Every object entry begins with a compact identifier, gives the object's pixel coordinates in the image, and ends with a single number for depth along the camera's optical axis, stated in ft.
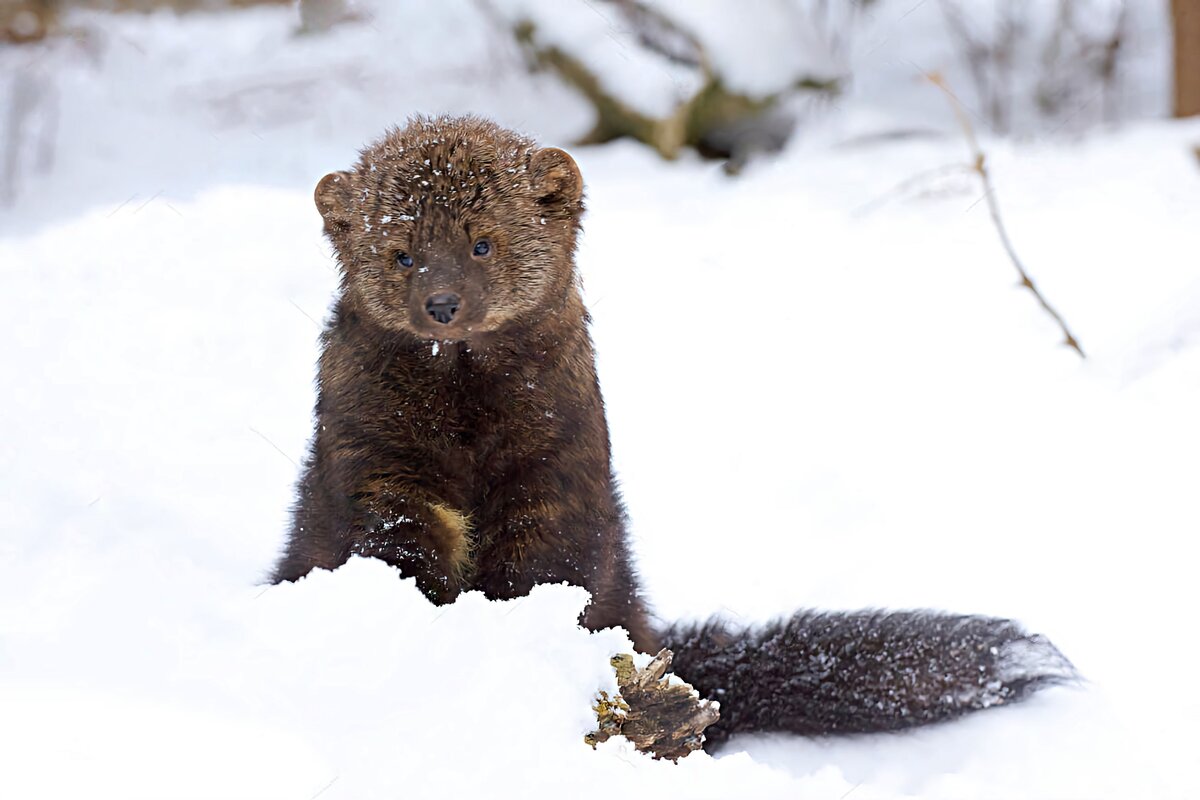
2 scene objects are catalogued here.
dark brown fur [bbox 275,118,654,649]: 21.79
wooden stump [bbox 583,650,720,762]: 19.19
